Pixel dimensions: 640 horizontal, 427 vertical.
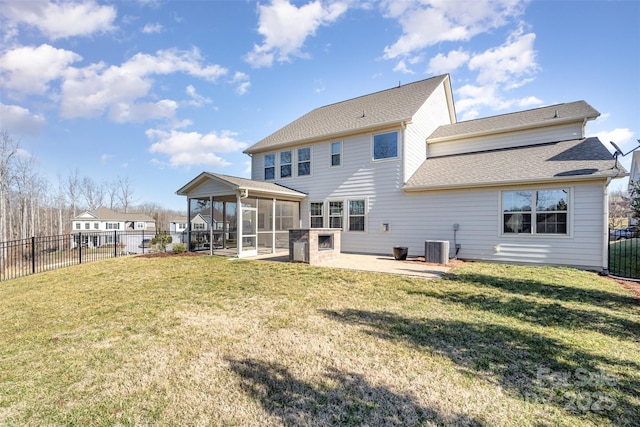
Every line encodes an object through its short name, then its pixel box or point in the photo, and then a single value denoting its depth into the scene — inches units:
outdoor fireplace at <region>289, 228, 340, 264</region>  362.0
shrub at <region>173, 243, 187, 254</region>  477.1
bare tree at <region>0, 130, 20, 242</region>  947.3
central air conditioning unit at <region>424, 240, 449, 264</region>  364.8
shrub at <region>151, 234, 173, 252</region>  534.3
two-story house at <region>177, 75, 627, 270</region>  344.5
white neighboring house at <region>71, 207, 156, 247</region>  1597.4
